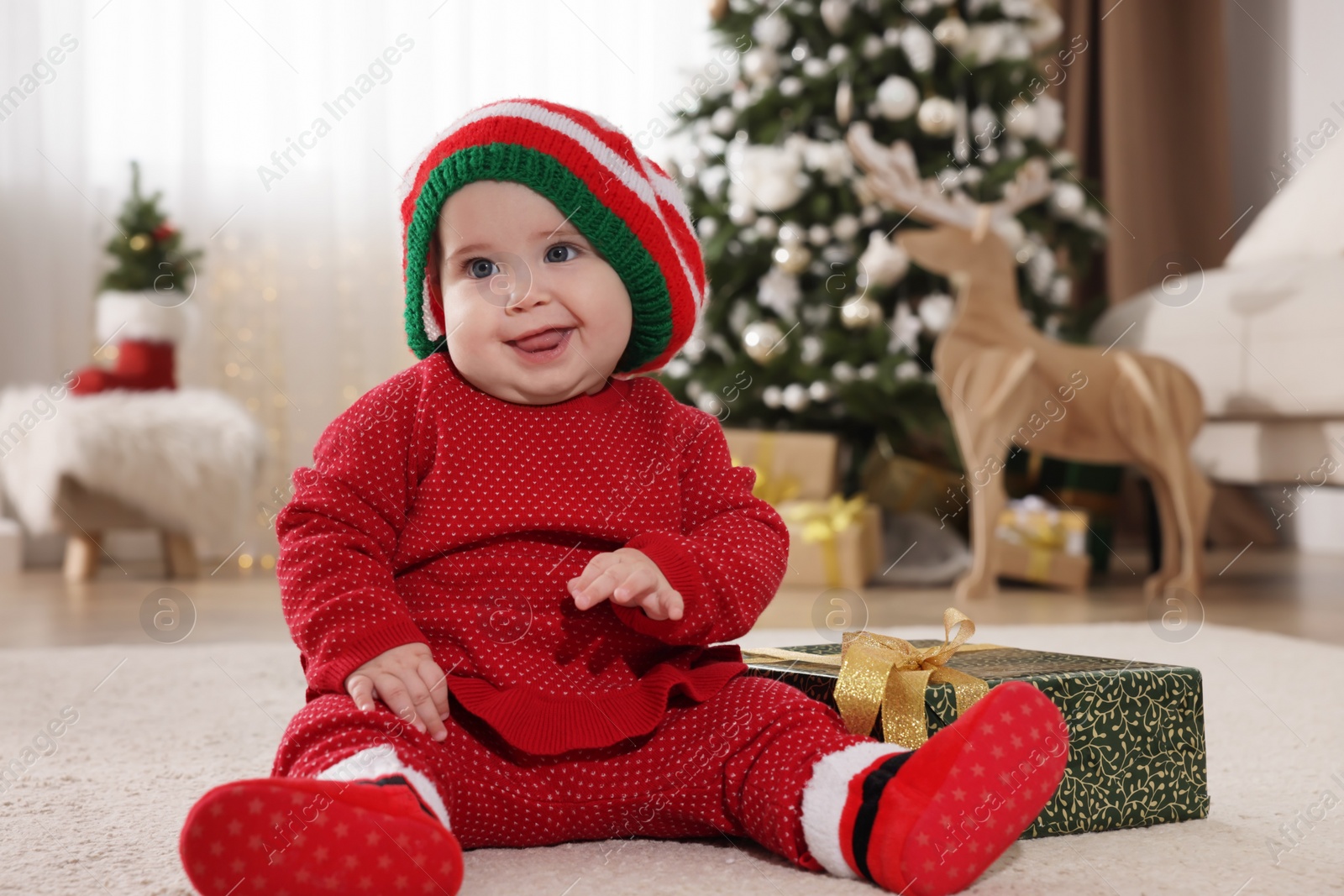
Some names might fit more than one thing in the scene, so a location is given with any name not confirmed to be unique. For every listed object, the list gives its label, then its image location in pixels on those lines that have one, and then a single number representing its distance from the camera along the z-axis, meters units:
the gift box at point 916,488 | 2.70
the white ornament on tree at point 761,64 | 2.61
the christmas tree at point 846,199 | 2.50
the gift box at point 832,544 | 2.30
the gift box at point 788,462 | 2.47
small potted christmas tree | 2.73
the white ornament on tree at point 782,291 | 2.58
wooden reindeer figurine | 2.16
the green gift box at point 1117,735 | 0.78
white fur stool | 2.51
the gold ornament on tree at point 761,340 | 2.51
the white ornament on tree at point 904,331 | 2.50
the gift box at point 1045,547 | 2.34
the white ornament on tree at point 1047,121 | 2.69
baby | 0.66
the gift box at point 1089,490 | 2.67
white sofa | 2.11
